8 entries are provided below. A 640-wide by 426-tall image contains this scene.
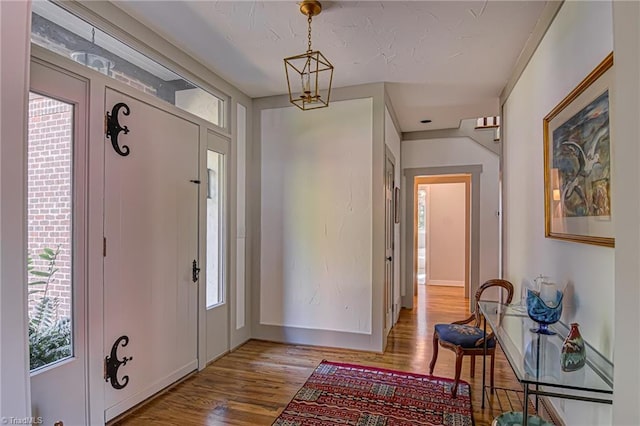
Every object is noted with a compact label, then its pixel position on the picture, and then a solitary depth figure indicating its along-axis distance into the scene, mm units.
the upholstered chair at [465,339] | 2676
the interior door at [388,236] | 3941
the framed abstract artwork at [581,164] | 1500
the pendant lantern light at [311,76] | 2201
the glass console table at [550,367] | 1397
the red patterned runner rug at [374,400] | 2352
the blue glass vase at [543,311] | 1869
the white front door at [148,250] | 2328
